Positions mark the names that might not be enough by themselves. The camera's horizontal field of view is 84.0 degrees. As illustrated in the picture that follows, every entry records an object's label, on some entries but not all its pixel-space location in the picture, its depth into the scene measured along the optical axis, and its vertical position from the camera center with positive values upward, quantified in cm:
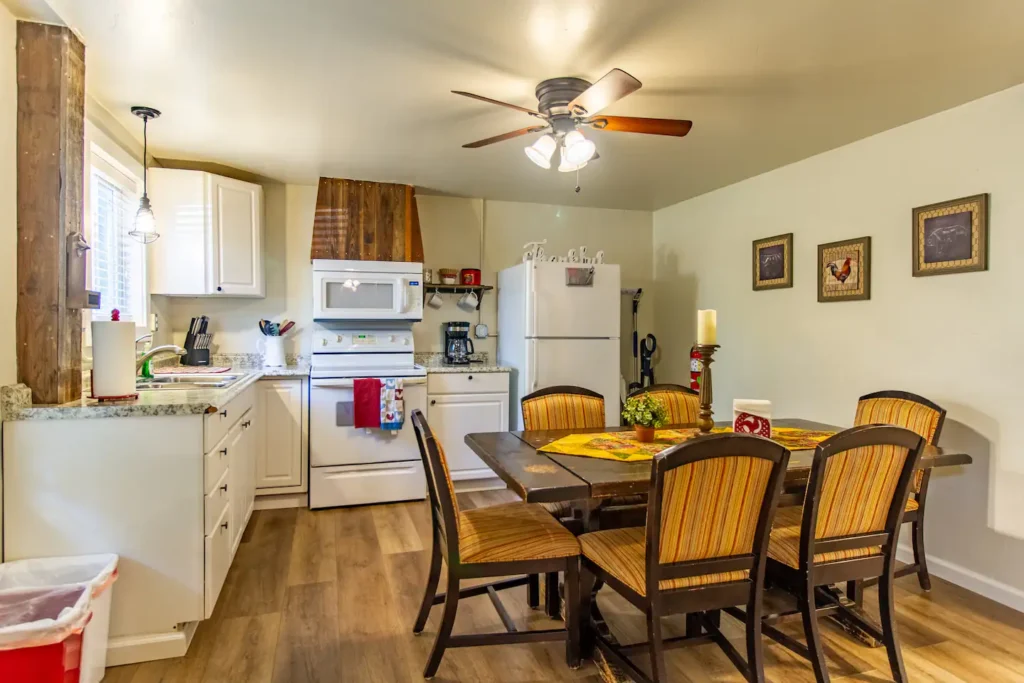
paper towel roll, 214 -7
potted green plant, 224 -30
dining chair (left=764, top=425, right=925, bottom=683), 176 -61
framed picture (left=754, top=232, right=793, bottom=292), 359 +51
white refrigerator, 398 +8
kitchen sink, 267 -23
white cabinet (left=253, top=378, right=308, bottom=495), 364 -62
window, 288 +52
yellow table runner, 209 -41
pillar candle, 228 +5
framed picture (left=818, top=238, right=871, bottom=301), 308 +40
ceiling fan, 224 +89
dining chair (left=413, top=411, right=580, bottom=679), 186 -70
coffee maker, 447 -3
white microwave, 385 +34
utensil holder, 395 -10
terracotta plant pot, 228 -38
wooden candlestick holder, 233 -24
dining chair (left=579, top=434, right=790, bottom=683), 158 -58
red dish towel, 366 -42
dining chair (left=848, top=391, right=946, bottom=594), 241 -37
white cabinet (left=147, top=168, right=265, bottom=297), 353 +67
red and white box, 218 -30
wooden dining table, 169 -43
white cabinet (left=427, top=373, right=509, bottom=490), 398 -52
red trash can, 150 -83
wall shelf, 445 +41
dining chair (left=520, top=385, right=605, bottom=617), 270 -33
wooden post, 199 +48
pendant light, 276 +61
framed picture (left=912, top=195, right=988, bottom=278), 255 +49
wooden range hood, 388 +82
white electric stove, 368 -67
